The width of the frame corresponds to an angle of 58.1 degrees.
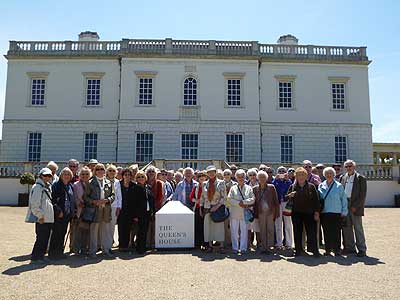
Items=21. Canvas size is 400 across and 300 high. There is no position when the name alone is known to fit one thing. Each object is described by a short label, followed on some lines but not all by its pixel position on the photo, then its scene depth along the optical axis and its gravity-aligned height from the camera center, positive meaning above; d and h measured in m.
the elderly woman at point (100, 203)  7.57 -0.65
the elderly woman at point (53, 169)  7.80 +0.06
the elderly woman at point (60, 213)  7.23 -0.83
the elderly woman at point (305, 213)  7.68 -0.85
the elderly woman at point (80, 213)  7.60 -0.87
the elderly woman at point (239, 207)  8.01 -0.76
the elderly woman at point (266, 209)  8.01 -0.80
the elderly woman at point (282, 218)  8.55 -1.07
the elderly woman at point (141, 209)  7.98 -0.82
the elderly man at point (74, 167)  8.71 +0.12
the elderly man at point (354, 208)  7.86 -0.75
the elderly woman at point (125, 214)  8.05 -0.93
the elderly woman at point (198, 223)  8.45 -1.18
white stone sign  8.21 -1.29
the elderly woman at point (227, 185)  8.55 -0.29
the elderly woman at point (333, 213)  7.83 -0.86
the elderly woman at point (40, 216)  6.91 -0.85
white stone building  23.53 +4.57
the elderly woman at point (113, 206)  7.83 -0.74
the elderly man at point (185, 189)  9.10 -0.42
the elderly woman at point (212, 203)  8.19 -0.69
